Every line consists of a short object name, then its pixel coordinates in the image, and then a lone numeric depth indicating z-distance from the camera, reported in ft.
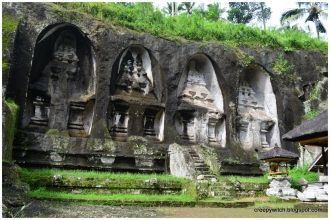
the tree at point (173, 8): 106.92
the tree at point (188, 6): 107.96
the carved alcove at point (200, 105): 60.23
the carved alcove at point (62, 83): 51.65
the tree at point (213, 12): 92.68
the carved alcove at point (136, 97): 54.75
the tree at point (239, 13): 117.01
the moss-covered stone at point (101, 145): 49.58
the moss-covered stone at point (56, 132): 50.46
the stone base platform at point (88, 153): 46.50
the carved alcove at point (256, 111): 65.98
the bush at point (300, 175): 55.90
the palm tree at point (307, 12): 96.94
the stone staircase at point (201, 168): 45.17
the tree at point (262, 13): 131.54
